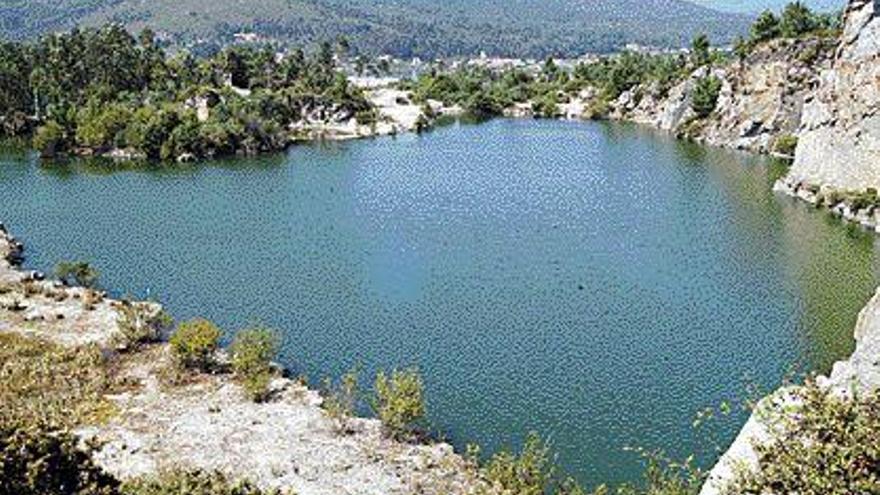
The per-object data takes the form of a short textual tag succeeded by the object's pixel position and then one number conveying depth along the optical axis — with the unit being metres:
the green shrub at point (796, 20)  101.81
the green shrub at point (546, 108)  132.38
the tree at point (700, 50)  123.88
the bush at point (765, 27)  102.38
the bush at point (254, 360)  33.22
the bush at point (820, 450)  12.80
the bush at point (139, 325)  37.81
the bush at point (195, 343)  35.22
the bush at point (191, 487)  17.36
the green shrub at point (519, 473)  25.62
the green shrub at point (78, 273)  46.34
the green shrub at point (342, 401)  31.05
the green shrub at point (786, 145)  93.94
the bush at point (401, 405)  30.06
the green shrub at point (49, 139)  89.32
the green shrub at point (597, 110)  130.25
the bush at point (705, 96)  109.00
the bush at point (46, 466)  15.63
